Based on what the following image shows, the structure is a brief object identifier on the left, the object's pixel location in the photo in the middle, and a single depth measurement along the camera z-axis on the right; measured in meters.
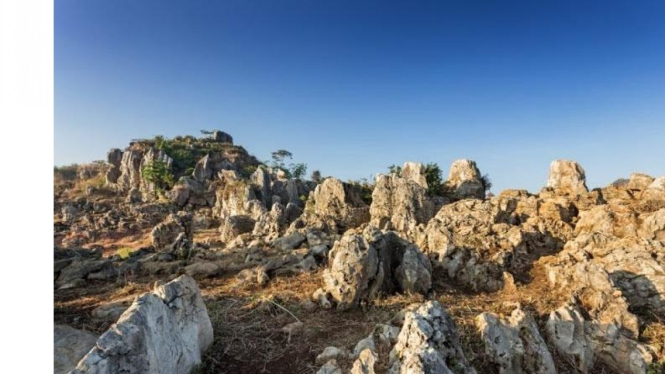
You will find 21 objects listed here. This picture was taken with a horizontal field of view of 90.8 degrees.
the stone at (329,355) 3.50
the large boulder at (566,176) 11.38
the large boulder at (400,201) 12.92
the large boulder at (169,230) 12.62
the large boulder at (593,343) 3.81
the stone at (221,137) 59.26
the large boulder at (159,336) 2.34
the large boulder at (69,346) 3.54
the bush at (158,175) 37.56
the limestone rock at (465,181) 16.59
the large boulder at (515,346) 3.54
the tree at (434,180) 16.89
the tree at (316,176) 35.78
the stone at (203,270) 7.11
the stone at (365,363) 2.89
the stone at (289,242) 9.09
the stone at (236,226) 16.25
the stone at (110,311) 4.89
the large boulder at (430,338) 2.84
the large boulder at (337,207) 13.49
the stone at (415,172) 17.19
